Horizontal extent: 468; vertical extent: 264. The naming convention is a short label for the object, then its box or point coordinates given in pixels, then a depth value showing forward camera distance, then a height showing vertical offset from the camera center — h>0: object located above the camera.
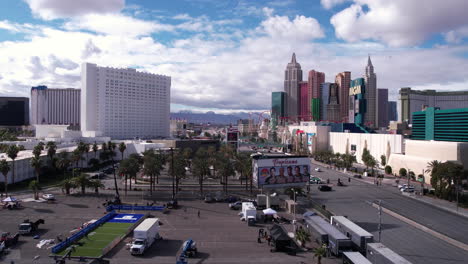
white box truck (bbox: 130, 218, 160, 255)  26.00 -8.96
